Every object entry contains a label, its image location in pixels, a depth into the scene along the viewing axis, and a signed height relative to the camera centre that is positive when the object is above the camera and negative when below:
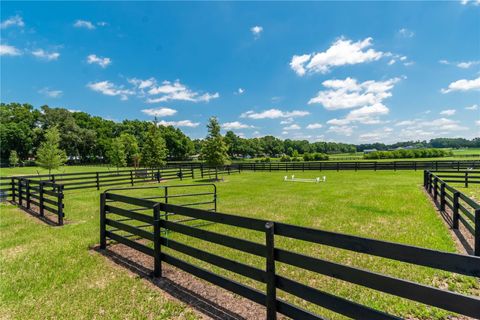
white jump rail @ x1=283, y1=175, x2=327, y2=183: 22.50 -2.39
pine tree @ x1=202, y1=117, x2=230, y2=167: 26.64 +0.76
